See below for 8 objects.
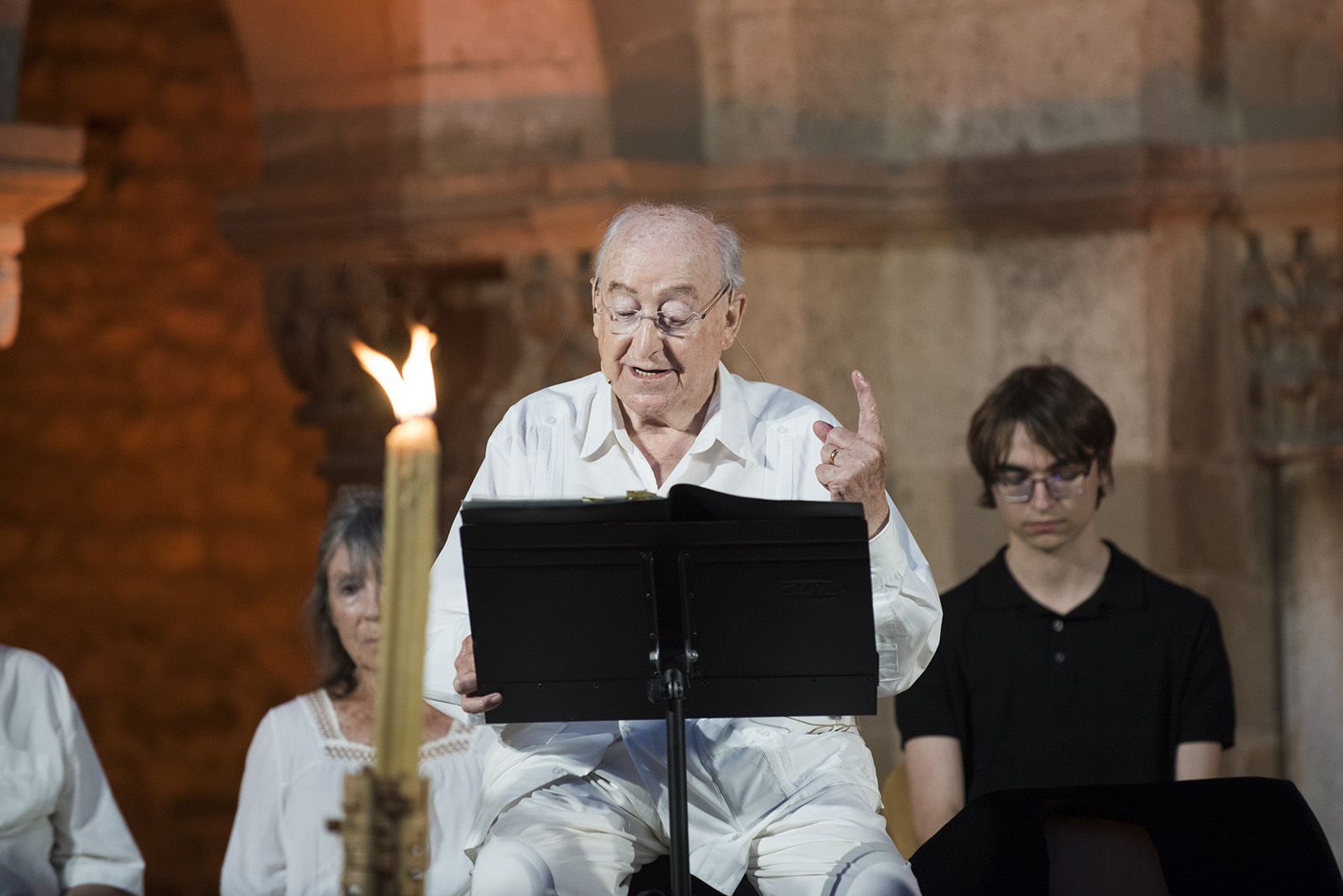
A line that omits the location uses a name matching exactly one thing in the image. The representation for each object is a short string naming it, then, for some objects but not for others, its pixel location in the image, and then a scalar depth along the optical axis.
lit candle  3.65
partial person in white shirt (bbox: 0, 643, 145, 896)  8.37
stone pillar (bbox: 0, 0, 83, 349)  10.36
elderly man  6.82
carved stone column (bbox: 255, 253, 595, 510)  13.02
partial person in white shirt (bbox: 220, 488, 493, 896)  8.73
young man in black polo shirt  9.31
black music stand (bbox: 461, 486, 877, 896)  6.32
